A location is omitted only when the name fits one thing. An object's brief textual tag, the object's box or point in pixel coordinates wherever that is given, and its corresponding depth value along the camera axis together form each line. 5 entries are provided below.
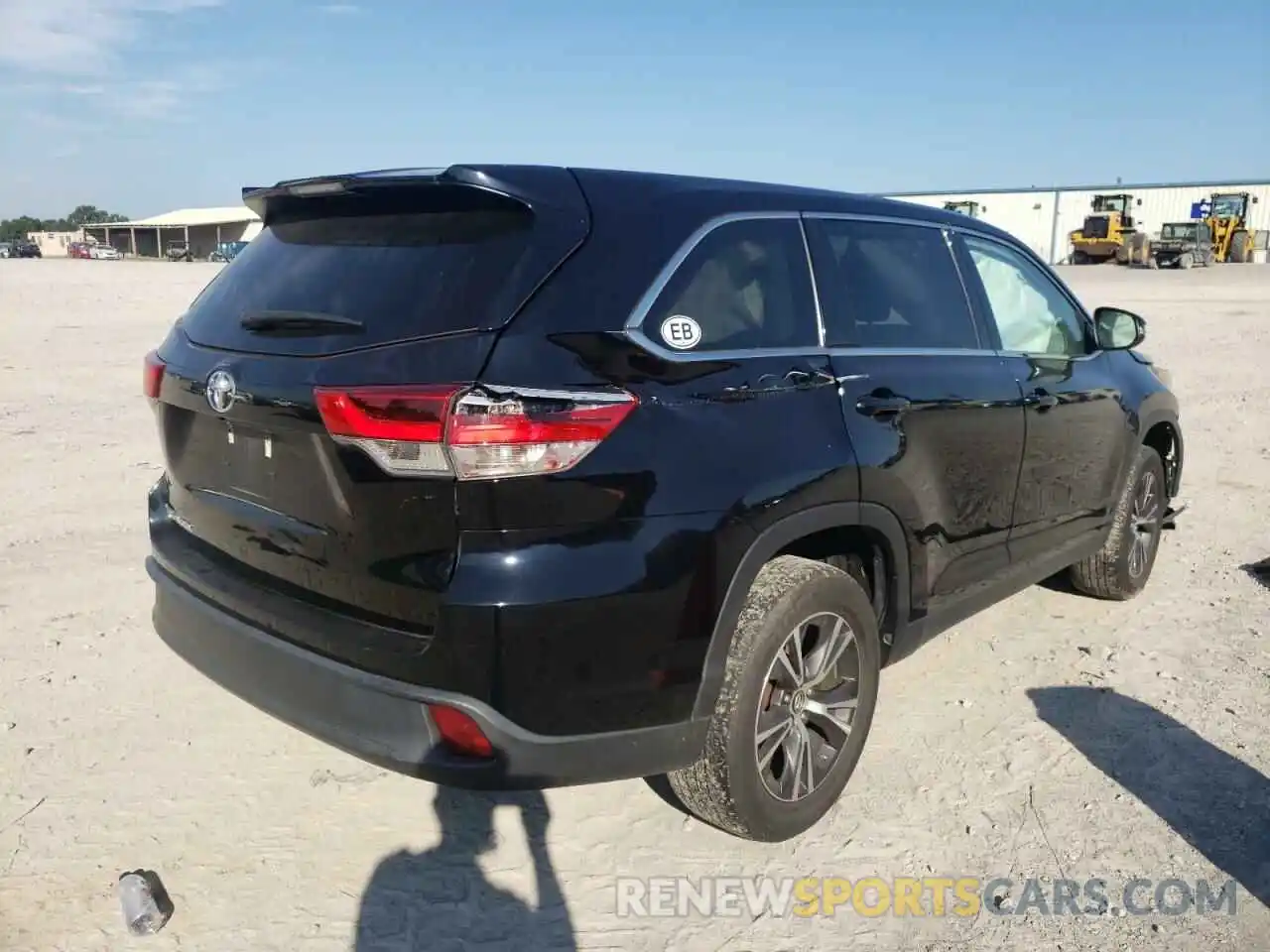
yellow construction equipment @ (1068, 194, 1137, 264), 45.19
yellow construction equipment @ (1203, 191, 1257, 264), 45.81
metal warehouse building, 61.97
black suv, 2.28
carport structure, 78.81
